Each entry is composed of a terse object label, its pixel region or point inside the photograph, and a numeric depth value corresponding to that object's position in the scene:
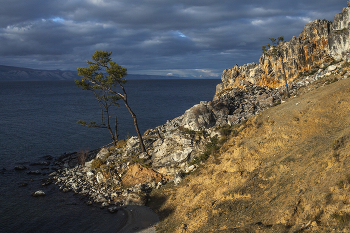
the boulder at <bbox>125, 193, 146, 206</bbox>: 28.31
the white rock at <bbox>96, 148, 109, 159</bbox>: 40.60
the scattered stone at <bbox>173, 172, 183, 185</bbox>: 29.76
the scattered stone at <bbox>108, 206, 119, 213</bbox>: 27.60
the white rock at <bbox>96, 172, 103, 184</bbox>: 34.78
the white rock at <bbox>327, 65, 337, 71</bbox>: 49.50
